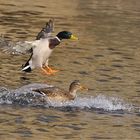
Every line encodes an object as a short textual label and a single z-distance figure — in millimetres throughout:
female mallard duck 16781
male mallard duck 17859
